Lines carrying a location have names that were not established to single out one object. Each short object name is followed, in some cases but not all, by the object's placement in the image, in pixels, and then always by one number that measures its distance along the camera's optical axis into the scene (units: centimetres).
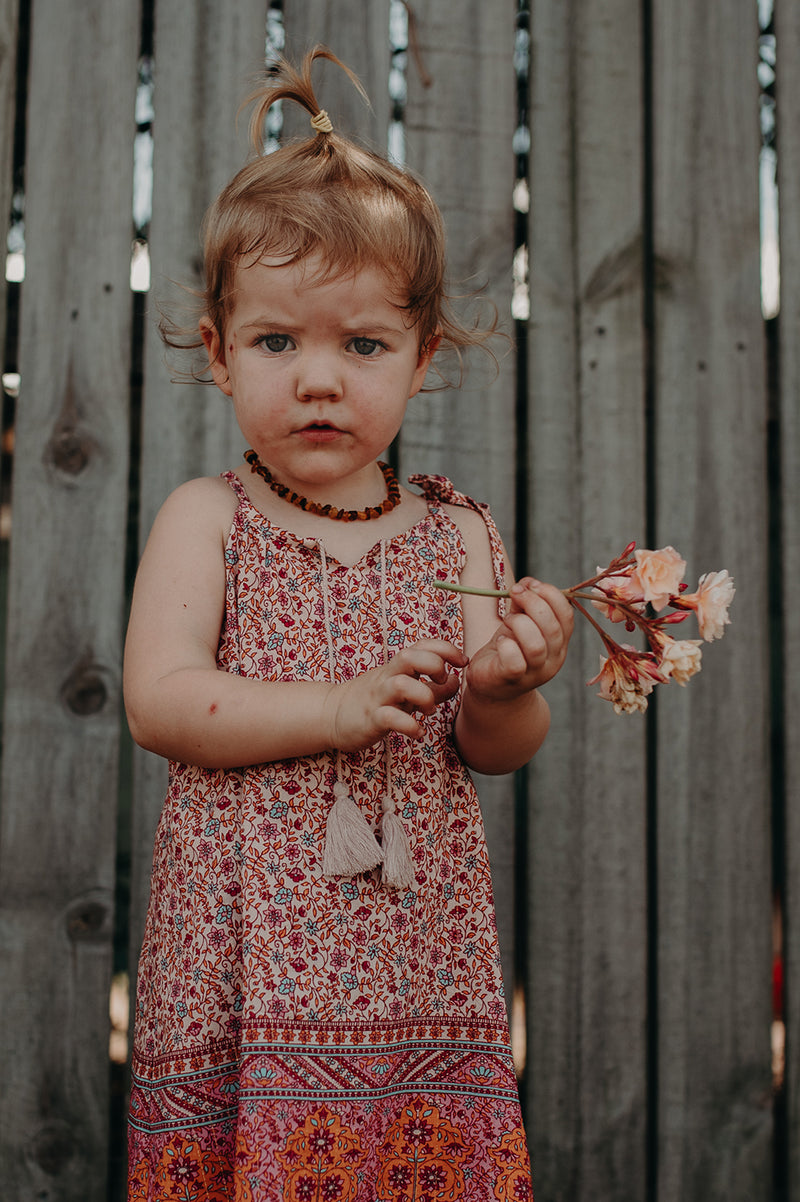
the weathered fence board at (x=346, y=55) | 223
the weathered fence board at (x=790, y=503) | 227
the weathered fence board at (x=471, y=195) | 227
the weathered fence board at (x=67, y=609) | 211
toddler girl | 129
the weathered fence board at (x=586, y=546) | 220
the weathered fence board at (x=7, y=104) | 221
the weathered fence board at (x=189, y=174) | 220
